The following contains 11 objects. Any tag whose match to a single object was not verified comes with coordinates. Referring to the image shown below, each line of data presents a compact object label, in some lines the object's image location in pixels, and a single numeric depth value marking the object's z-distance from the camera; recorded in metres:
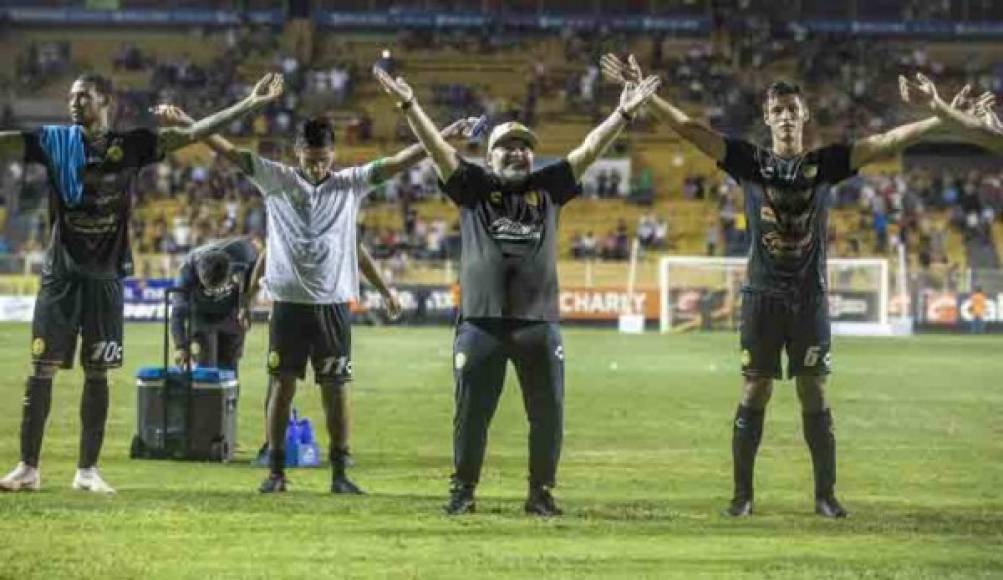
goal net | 46.78
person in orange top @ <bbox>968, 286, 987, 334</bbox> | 48.28
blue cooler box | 14.83
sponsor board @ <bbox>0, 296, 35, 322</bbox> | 47.94
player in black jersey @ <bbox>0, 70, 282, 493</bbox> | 12.16
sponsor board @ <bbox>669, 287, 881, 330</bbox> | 46.97
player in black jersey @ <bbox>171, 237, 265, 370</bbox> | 15.82
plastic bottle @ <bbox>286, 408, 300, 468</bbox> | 14.84
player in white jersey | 12.56
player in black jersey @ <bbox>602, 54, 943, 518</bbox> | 11.53
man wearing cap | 11.31
